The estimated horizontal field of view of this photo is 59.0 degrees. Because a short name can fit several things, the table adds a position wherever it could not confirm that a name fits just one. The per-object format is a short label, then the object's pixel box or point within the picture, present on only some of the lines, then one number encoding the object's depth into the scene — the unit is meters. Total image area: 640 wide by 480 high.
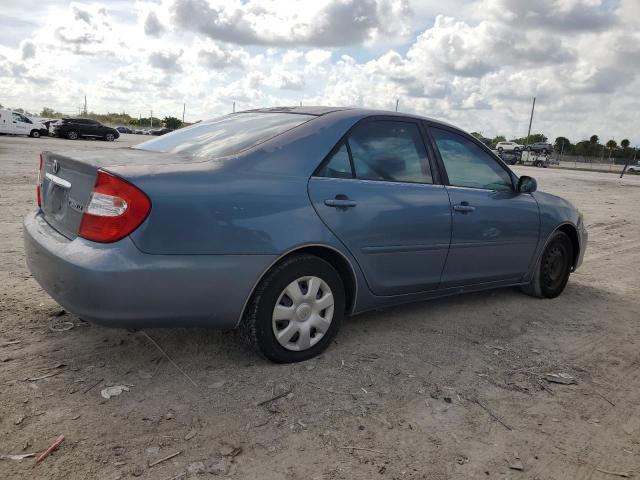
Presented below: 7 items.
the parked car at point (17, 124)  31.52
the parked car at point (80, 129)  34.16
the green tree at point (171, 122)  97.09
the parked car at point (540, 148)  50.91
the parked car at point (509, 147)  53.48
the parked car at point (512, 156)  48.39
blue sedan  2.88
